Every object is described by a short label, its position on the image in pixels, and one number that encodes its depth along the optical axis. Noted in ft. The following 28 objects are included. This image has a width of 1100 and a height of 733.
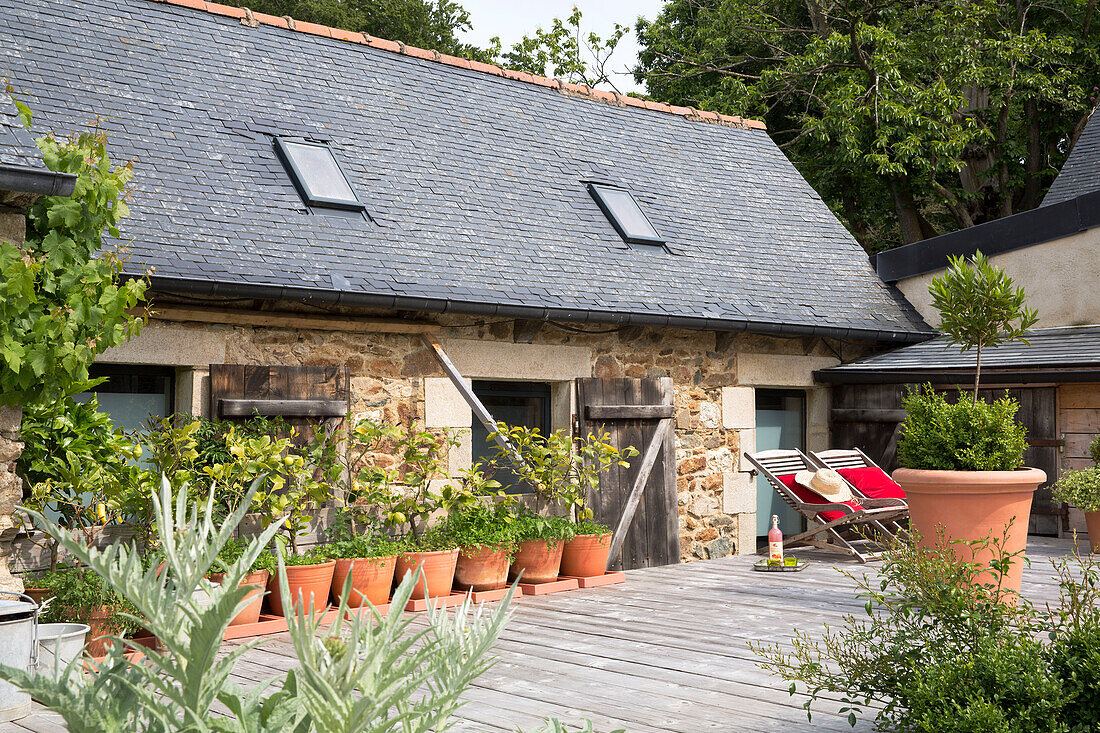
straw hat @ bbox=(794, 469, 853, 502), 26.76
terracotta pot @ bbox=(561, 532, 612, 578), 23.89
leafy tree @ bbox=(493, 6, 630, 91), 65.87
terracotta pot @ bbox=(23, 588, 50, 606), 16.51
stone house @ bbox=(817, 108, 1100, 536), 29.17
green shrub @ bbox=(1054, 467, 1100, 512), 26.07
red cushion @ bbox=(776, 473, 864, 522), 27.14
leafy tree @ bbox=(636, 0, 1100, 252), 48.26
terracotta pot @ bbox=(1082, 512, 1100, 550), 26.48
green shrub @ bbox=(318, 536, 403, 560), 20.42
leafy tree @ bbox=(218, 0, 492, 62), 66.13
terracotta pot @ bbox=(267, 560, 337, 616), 19.29
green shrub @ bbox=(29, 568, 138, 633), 15.71
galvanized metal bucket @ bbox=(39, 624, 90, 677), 13.42
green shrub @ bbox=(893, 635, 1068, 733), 9.39
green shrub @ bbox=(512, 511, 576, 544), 22.75
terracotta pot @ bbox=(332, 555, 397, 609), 20.15
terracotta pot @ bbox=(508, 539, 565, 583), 22.82
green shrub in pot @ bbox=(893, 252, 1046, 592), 18.12
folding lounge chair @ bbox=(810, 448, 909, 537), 28.45
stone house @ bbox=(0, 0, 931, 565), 21.83
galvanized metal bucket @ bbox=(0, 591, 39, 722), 12.76
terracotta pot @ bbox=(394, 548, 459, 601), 20.90
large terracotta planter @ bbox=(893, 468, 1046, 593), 18.02
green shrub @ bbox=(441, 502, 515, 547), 21.86
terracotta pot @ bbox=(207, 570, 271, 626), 18.34
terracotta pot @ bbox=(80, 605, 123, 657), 15.51
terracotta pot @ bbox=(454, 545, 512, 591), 21.80
